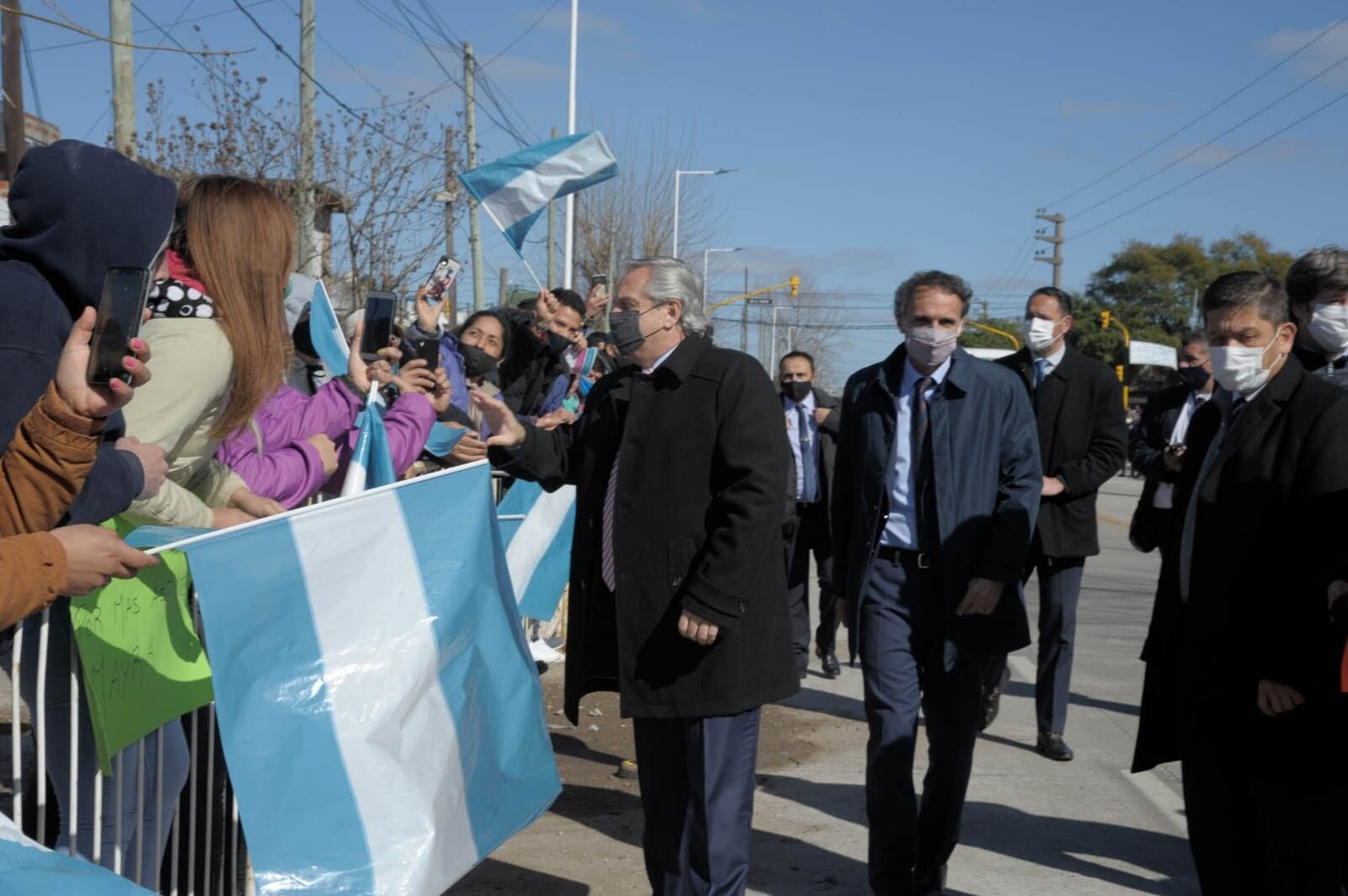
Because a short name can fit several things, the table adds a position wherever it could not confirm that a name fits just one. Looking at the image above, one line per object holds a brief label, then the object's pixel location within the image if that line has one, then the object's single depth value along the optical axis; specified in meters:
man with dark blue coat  4.68
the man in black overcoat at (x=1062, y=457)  6.83
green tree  84.75
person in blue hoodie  2.51
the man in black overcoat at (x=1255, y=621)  3.50
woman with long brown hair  3.32
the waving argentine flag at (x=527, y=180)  9.12
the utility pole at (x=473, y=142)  23.78
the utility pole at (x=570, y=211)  25.09
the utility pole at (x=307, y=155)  14.23
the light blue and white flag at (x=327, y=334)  4.93
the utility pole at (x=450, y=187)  16.73
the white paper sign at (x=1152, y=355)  70.44
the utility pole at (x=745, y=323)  86.00
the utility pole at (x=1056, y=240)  62.09
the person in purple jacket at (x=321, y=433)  4.24
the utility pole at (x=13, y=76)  11.93
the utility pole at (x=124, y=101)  10.61
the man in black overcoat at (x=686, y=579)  4.02
